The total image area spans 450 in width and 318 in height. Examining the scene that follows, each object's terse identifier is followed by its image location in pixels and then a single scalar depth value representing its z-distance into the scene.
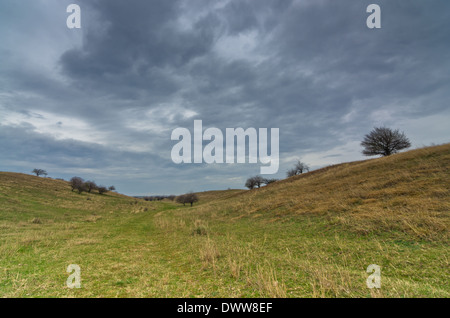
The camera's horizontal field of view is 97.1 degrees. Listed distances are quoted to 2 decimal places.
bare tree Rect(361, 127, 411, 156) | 48.28
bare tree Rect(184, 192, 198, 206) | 86.69
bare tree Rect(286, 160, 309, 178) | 77.44
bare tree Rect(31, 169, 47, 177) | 108.75
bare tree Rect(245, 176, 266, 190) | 85.31
